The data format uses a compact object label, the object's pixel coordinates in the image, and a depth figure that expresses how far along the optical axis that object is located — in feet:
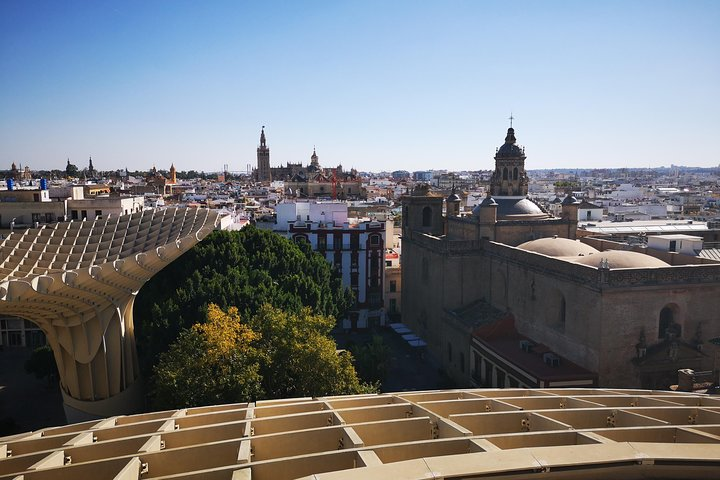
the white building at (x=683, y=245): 124.77
